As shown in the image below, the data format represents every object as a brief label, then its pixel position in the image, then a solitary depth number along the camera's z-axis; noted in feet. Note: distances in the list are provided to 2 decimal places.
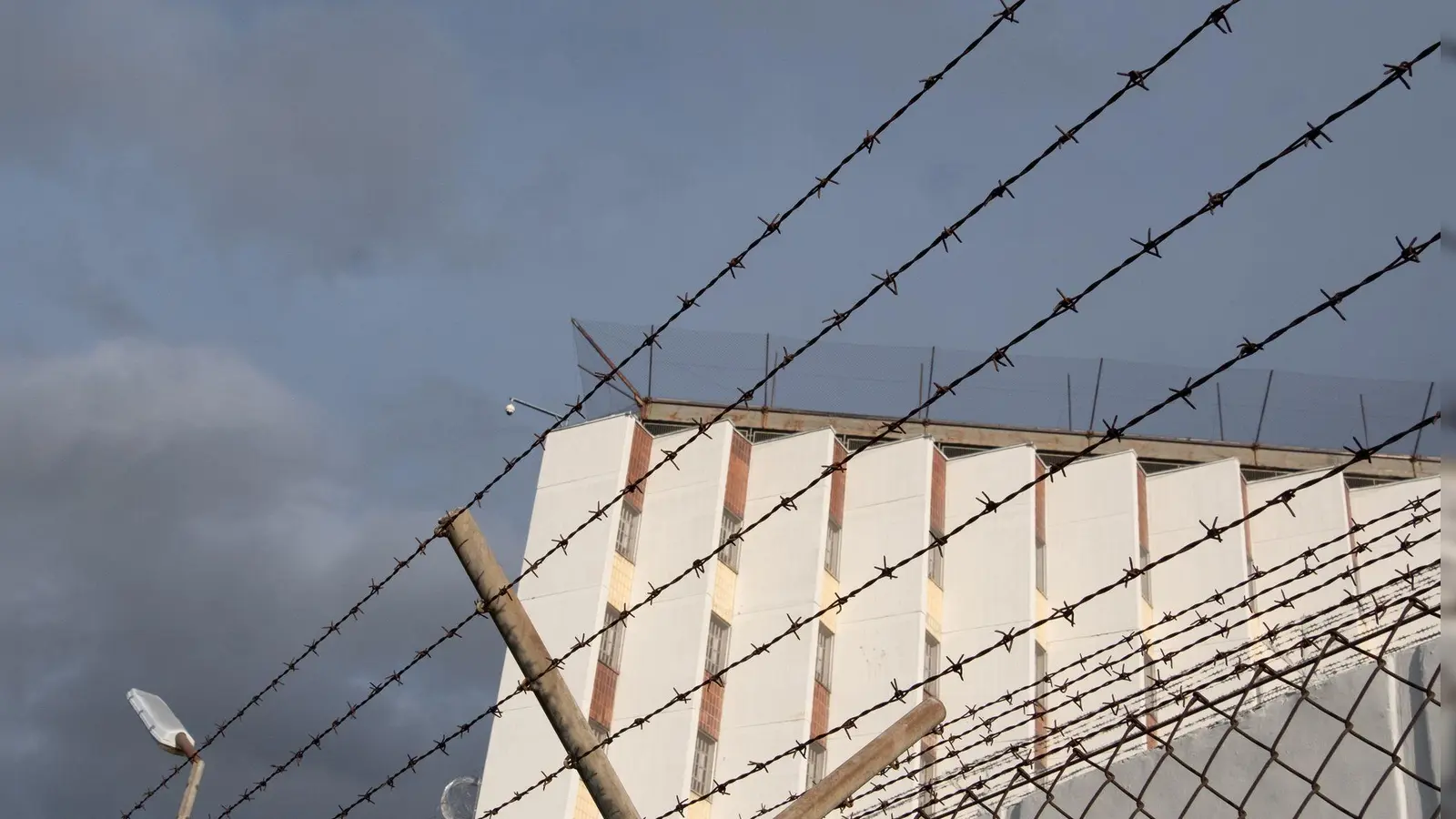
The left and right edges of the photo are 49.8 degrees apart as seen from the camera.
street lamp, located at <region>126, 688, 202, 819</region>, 33.78
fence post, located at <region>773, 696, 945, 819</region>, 17.95
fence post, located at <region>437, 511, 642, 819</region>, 18.16
